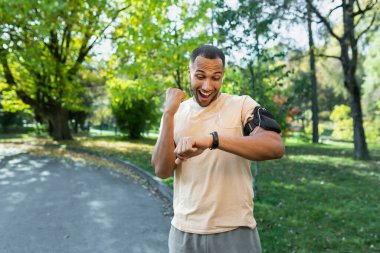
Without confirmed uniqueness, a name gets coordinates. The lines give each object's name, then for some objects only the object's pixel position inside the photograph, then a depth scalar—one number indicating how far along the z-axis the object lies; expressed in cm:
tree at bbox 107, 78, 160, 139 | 2467
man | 207
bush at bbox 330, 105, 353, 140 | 2647
